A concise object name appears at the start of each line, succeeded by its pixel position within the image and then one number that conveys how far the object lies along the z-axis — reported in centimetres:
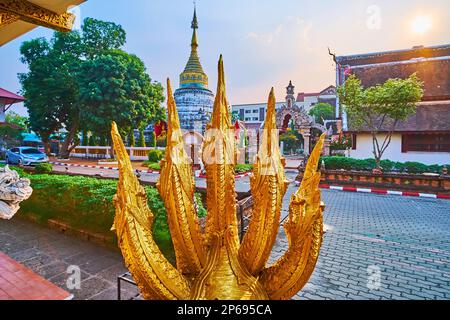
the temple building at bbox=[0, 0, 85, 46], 351
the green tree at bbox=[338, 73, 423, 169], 1222
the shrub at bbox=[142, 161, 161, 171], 1697
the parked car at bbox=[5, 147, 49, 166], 1795
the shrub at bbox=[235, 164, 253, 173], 1670
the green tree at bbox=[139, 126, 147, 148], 2669
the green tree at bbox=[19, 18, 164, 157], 1964
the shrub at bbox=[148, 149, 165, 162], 2103
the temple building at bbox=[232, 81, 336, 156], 2053
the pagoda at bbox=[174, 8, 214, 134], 3078
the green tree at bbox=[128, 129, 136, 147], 2753
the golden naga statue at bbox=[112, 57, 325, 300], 148
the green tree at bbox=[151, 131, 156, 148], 2946
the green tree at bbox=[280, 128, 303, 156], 3288
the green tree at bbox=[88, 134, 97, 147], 2781
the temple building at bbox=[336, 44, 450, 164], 1509
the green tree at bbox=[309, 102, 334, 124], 3966
